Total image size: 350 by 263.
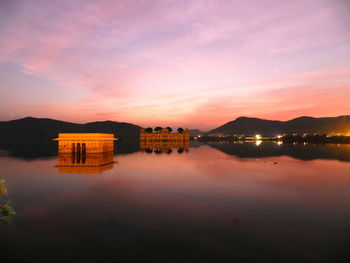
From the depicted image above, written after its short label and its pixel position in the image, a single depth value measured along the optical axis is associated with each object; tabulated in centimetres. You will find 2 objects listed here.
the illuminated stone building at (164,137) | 18162
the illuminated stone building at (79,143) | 6925
